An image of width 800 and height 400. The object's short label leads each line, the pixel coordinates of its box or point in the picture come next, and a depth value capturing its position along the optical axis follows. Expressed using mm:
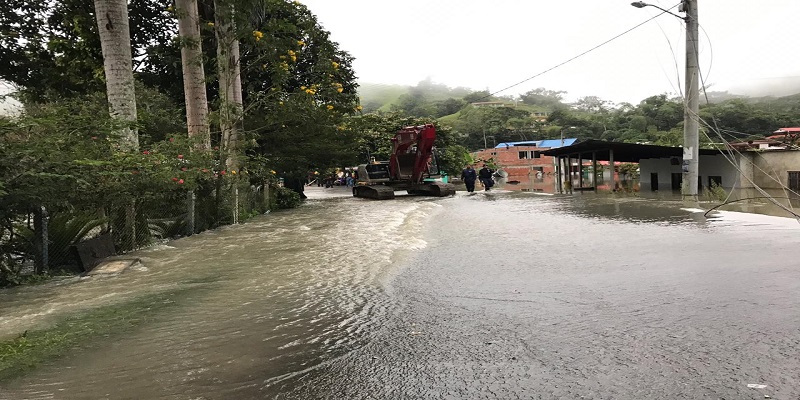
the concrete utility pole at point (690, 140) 15320
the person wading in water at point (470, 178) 27156
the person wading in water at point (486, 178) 27781
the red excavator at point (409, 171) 24812
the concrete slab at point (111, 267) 7312
